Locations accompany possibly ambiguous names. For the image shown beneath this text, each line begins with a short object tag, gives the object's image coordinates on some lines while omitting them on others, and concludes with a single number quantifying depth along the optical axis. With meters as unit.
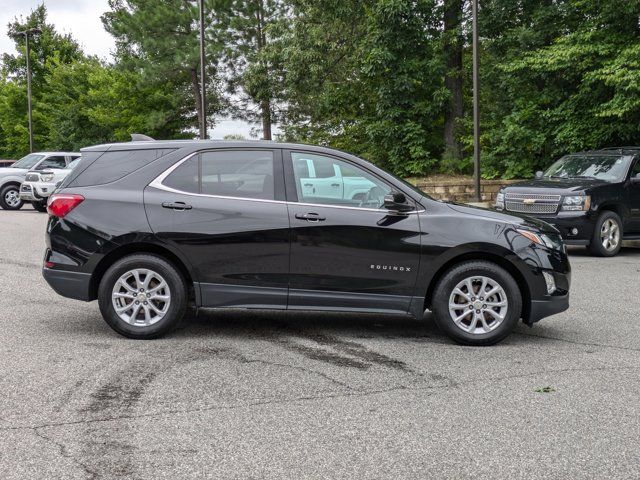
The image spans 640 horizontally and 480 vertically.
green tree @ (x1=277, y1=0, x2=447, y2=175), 25.05
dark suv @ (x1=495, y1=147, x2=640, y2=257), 13.52
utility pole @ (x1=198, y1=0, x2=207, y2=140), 26.59
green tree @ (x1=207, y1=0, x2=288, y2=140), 41.96
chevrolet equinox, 6.63
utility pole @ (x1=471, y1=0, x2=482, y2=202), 20.62
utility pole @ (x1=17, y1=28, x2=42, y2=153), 43.62
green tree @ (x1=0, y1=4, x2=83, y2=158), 53.53
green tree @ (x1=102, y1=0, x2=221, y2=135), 41.56
